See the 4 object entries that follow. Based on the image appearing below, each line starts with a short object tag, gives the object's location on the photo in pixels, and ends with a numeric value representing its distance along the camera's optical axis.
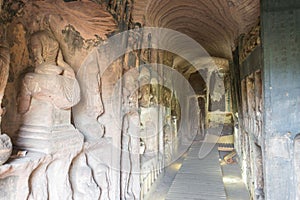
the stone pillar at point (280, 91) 2.49
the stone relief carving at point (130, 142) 3.14
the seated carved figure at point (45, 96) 1.74
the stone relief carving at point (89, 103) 2.45
